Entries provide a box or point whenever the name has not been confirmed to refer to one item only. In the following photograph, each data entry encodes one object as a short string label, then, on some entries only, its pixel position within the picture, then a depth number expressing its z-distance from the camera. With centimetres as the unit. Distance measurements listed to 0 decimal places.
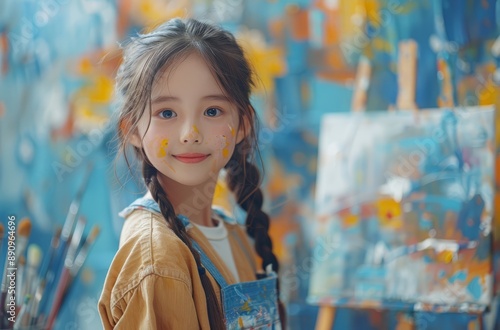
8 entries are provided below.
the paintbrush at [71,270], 191
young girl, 85
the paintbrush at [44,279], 181
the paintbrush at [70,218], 194
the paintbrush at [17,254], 147
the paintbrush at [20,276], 177
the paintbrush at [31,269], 178
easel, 173
